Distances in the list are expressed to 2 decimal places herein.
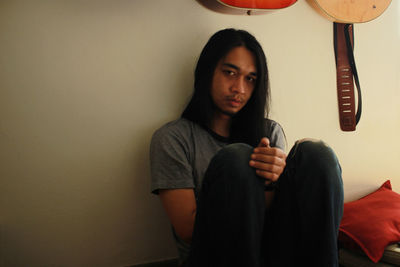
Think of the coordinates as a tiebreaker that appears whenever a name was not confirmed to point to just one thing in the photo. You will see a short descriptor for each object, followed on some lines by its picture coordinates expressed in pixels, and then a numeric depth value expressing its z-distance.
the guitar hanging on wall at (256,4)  0.97
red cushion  0.95
